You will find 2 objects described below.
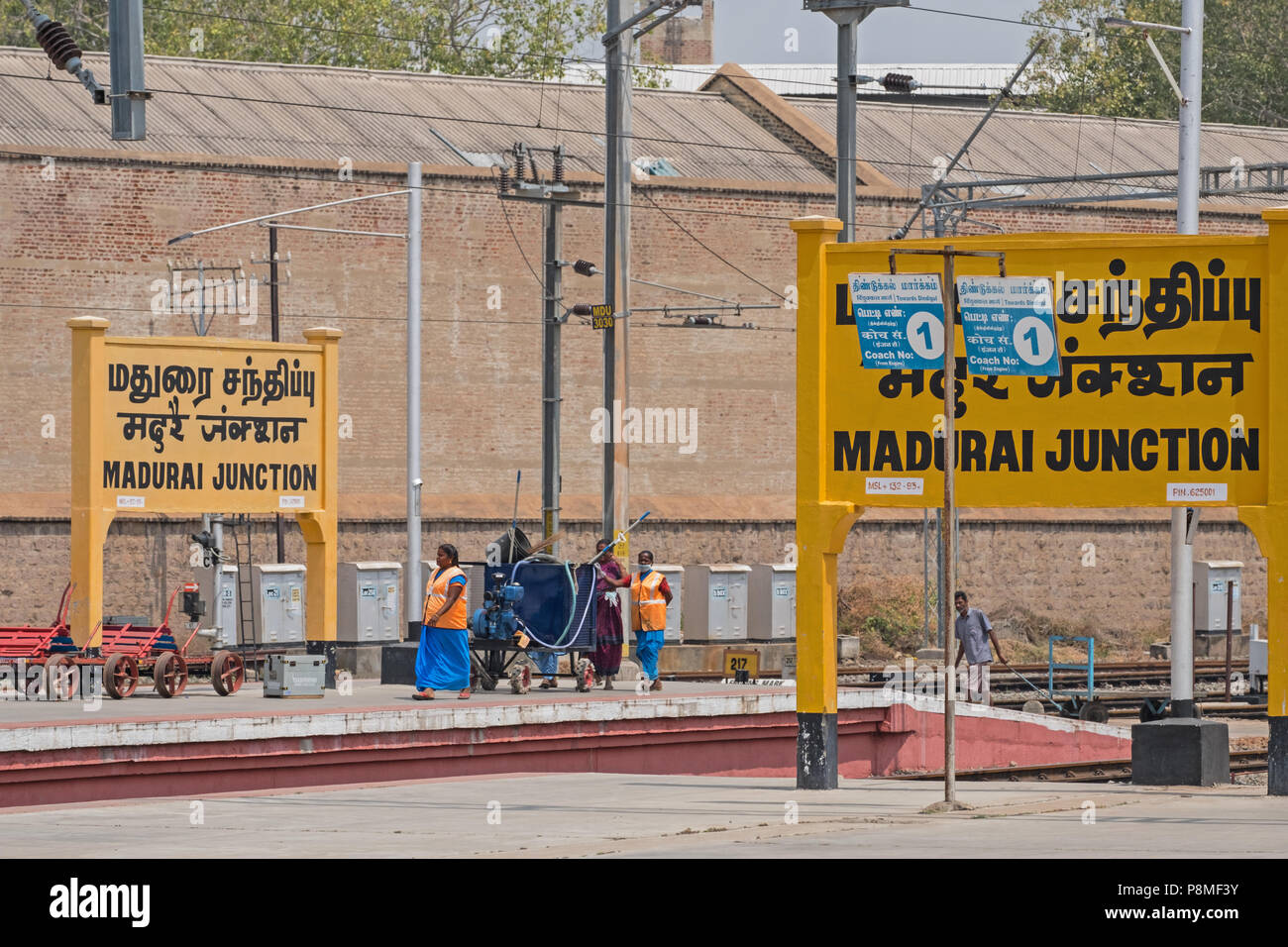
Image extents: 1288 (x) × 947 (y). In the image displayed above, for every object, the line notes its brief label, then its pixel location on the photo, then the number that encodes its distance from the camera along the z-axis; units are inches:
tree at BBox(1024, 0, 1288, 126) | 2989.7
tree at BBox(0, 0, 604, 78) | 2659.9
